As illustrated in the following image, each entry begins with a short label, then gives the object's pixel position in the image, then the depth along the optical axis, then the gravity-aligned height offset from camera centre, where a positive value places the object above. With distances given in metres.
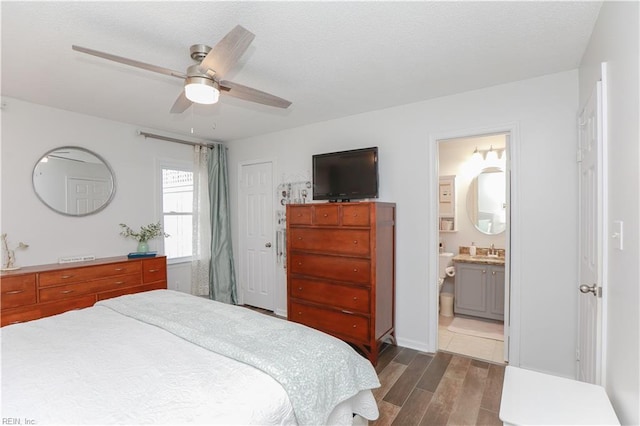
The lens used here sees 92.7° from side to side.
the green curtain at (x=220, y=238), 4.51 -0.42
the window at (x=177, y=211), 4.21 -0.01
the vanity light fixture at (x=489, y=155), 4.09 +0.71
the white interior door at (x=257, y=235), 4.34 -0.38
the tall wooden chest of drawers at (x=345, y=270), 2.83 -0.62
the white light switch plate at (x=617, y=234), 1.31 -0.13
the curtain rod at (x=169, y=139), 3.87 +0.96
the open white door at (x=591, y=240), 1.62 -0.21
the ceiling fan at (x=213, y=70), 1.53 +0.80
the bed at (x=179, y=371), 1.09 -0.69
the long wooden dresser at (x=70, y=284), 2.62 -0.72
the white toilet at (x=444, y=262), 4.21 -0.76
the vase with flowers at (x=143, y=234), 3.68 -0.29
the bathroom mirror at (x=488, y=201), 4.07 +0.09
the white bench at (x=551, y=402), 1.17 -0.81
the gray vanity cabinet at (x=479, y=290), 3.76 -1.06
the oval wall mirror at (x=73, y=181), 3.17 +0.33
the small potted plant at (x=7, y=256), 2.84 -0.42
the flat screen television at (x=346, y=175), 3.14 +0.37
